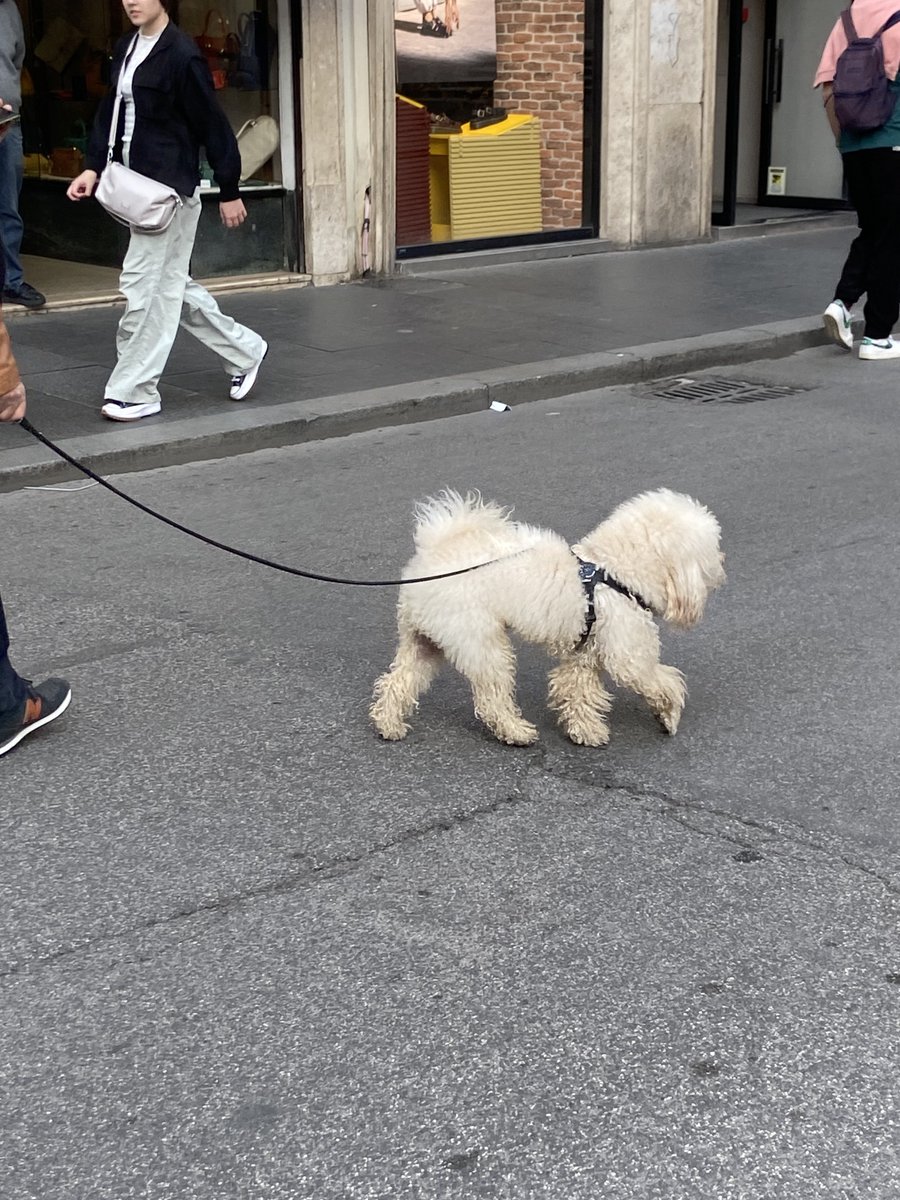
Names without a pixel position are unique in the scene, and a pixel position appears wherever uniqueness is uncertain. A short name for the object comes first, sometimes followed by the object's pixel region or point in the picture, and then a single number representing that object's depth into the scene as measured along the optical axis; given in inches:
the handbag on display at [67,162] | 493.0
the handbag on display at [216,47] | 461.1
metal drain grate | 349.4
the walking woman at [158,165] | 288.8
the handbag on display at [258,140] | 471.5
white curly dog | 157.8
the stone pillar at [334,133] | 458.9
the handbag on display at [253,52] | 463.5
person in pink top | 356.8
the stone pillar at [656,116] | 538.0
